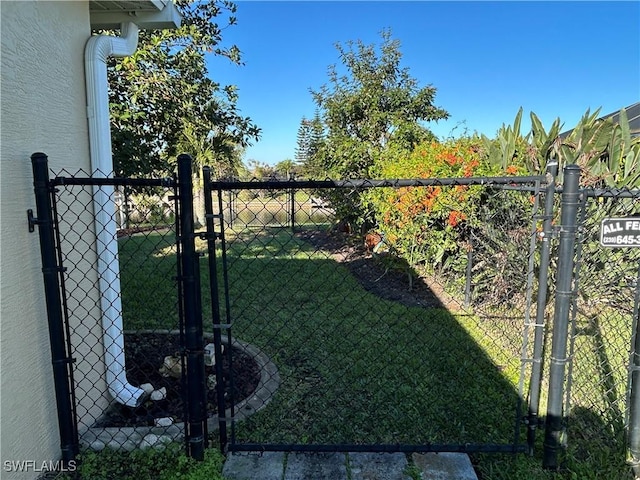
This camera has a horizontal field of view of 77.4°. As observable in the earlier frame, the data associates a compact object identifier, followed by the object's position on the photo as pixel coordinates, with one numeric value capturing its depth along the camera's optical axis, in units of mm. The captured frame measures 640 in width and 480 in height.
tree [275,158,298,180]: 17438
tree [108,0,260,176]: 4164
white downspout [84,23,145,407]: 2449
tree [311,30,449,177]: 8109
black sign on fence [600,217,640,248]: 1864
